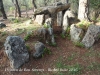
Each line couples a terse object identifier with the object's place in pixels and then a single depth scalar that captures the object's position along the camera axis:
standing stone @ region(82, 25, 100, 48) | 4.67
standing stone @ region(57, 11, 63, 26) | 5.74
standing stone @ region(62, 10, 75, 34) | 5.35
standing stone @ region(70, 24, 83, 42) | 4.88
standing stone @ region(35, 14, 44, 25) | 5.81
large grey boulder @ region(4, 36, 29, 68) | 3.94
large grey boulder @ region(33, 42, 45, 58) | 4.17
